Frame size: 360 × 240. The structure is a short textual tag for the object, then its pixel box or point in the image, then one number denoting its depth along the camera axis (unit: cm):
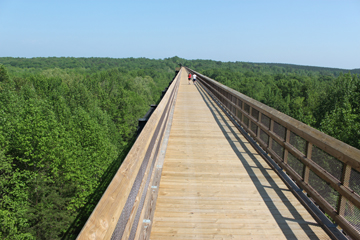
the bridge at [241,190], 223
